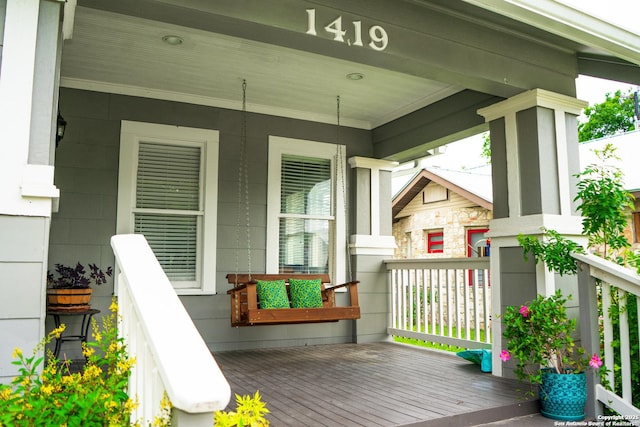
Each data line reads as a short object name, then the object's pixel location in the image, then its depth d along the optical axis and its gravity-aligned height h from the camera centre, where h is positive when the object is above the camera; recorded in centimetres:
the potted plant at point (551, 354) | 315 -57
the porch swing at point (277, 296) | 444 -28
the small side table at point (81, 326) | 399 -48
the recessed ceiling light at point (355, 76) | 469 +180
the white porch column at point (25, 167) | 211 +44
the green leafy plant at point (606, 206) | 343 +43
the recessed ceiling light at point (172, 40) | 392 +179
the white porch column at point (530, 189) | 393 +64
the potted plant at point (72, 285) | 402 -15
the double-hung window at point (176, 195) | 499 +74
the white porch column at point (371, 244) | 599 +29
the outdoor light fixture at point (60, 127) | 405 +113
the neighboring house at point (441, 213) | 1134 +135
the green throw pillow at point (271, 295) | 492 -27
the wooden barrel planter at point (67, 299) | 401 -26
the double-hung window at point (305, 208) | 563 +69
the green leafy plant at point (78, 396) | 152 -42
